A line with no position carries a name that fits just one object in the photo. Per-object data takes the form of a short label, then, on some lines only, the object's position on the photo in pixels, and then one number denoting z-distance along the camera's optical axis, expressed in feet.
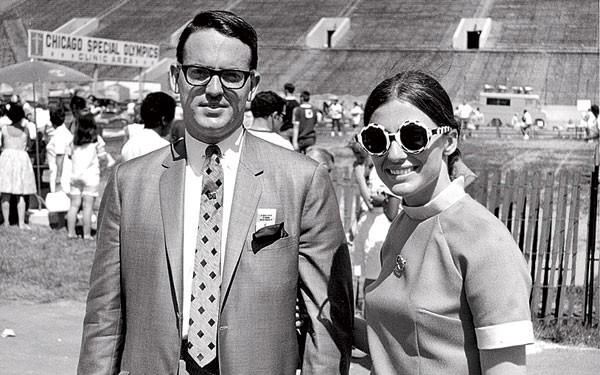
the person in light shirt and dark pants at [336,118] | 106.52
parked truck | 133.90
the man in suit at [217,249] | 8.39
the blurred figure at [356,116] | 116.29
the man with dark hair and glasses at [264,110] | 24.32
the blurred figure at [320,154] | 24.16
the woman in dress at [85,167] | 33.37
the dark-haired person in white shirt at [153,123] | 25.43
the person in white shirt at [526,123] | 108.80
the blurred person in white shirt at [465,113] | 113.66
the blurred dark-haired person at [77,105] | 36.32
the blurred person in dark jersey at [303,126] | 45.70
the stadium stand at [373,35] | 159.02
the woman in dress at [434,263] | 6.93
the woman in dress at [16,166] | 37.60
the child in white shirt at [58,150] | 36.22
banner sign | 65.87
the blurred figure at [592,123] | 95.03
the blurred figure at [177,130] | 23.54
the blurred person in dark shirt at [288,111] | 30.27
